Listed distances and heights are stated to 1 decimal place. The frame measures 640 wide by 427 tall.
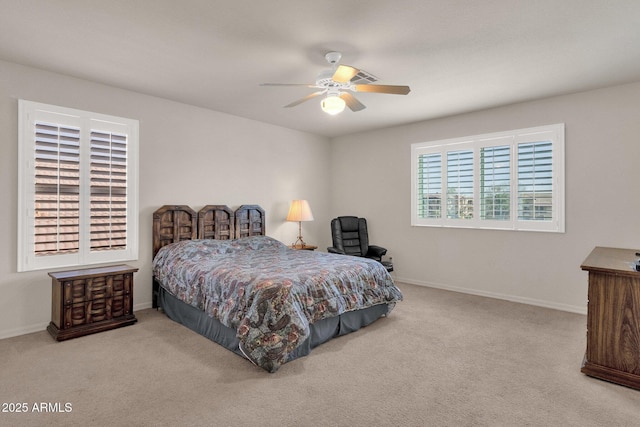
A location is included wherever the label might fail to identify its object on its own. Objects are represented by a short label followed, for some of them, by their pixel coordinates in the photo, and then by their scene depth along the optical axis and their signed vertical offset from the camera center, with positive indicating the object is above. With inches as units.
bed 107.2 -28.4
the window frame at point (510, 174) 167.8 +22.7
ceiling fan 111.4 +43.5
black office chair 217.6 -17.4
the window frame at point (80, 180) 133.8 +11.2
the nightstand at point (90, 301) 130.5 -36.6
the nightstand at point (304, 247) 225.7 -23.0
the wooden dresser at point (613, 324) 95.7 -30.7
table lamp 222.4 +0.0
